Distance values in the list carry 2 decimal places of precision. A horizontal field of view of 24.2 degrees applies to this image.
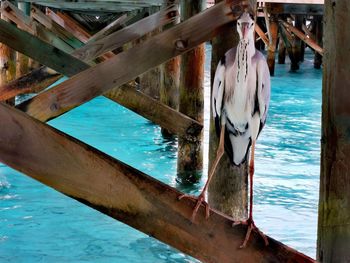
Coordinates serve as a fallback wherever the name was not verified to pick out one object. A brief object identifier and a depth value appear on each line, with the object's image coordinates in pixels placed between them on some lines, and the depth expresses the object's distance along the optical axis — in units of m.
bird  2.86
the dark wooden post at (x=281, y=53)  18.19
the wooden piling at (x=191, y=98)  6.50
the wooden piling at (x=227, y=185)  4.30
